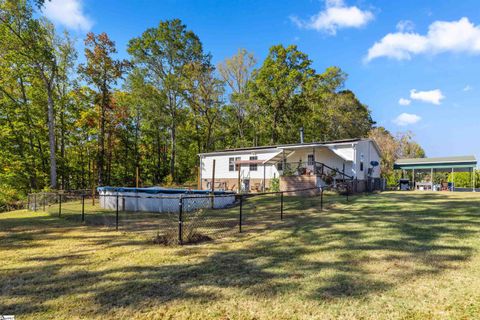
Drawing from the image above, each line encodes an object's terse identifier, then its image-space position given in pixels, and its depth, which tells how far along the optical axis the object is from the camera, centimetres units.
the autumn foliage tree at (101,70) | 2473
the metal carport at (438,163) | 2150
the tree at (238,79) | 3325
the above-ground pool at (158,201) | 1226
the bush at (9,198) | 1785
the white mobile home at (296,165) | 1766
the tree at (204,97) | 2969
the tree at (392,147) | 3238
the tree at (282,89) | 2897
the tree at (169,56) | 2831
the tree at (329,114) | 3122
